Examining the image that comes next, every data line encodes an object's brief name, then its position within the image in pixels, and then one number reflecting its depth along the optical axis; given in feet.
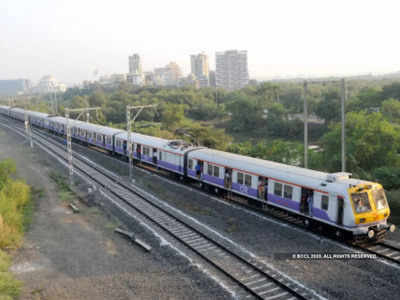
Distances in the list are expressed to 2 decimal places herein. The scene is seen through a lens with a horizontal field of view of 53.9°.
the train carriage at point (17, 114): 260.52
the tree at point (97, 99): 345.51
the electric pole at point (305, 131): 77.11
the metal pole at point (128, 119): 96.58
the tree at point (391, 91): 214.07
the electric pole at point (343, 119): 67.26
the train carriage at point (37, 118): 214.98
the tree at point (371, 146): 94.22
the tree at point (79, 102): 343.26
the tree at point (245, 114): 256.32
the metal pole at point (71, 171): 97.02
